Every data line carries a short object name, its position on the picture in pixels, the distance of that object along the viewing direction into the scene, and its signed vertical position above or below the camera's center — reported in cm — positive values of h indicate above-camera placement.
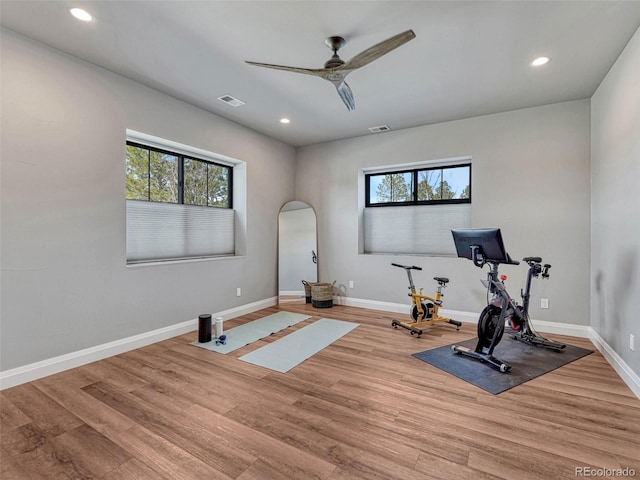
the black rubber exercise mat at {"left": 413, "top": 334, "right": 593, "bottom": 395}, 262 -122
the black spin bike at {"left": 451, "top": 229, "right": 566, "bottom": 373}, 283 -69
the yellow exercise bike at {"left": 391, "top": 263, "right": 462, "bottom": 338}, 400 -97
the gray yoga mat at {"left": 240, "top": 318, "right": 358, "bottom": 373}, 298 -121
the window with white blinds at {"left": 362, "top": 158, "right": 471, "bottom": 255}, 468 +49
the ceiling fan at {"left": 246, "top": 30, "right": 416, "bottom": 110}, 211 +135
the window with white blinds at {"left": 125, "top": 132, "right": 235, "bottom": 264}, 361 +45
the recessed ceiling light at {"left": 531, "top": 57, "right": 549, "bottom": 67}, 288 +169
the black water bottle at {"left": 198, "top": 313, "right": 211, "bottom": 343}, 352 -106
